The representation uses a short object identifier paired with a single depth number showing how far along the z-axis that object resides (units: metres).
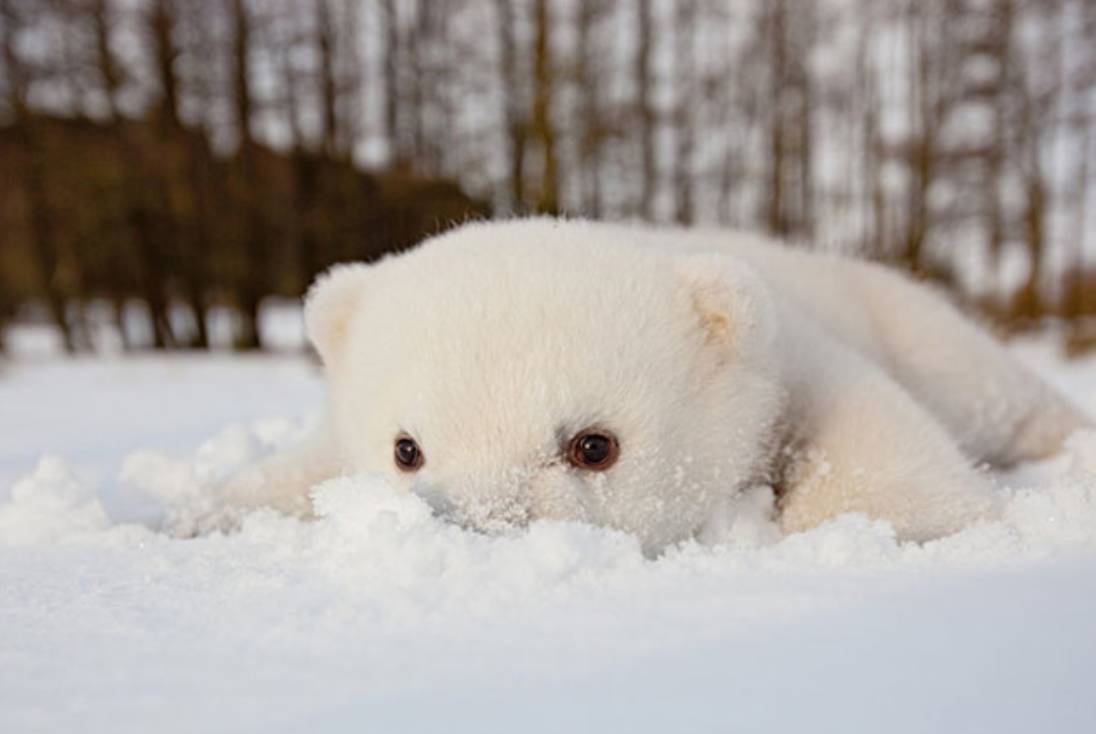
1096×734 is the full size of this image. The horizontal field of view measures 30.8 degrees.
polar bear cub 0.63
